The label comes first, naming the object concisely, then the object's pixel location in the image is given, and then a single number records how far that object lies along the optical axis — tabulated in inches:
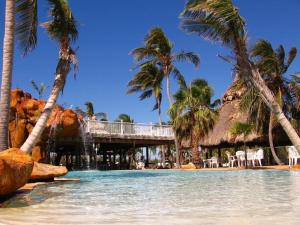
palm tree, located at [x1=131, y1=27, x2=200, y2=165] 776.2
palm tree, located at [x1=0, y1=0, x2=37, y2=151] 244.3
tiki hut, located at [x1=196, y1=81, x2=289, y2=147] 670.7
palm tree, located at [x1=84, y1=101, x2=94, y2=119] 1284.7
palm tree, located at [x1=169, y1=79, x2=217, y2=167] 657.0
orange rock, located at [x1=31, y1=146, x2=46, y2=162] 588.3
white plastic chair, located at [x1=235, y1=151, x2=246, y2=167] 641.5
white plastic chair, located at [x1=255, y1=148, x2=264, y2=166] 610.4
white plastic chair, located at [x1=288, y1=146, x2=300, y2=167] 518.7
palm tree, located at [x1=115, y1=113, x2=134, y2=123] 1358.5
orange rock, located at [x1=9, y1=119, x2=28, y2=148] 575.9
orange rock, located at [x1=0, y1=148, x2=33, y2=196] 143.6
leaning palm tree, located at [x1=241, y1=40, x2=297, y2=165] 579.0
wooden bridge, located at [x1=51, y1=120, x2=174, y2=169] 667.2
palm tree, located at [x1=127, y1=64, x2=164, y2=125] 889.3
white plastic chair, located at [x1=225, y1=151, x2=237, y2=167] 686.6
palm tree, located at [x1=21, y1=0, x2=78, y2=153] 306.1
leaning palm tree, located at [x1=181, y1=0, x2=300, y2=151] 338.4
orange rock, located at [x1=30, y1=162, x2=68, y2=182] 279.5
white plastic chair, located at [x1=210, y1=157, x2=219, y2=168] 697.3
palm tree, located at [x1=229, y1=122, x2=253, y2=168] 610.0
